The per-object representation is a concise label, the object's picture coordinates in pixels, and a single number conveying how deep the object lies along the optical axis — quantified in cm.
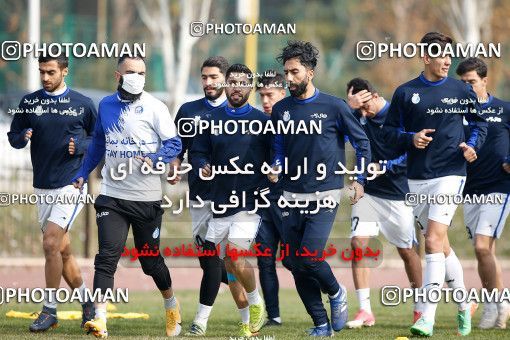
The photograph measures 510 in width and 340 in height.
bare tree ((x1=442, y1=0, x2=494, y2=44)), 3509
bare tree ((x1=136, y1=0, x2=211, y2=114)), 3391
